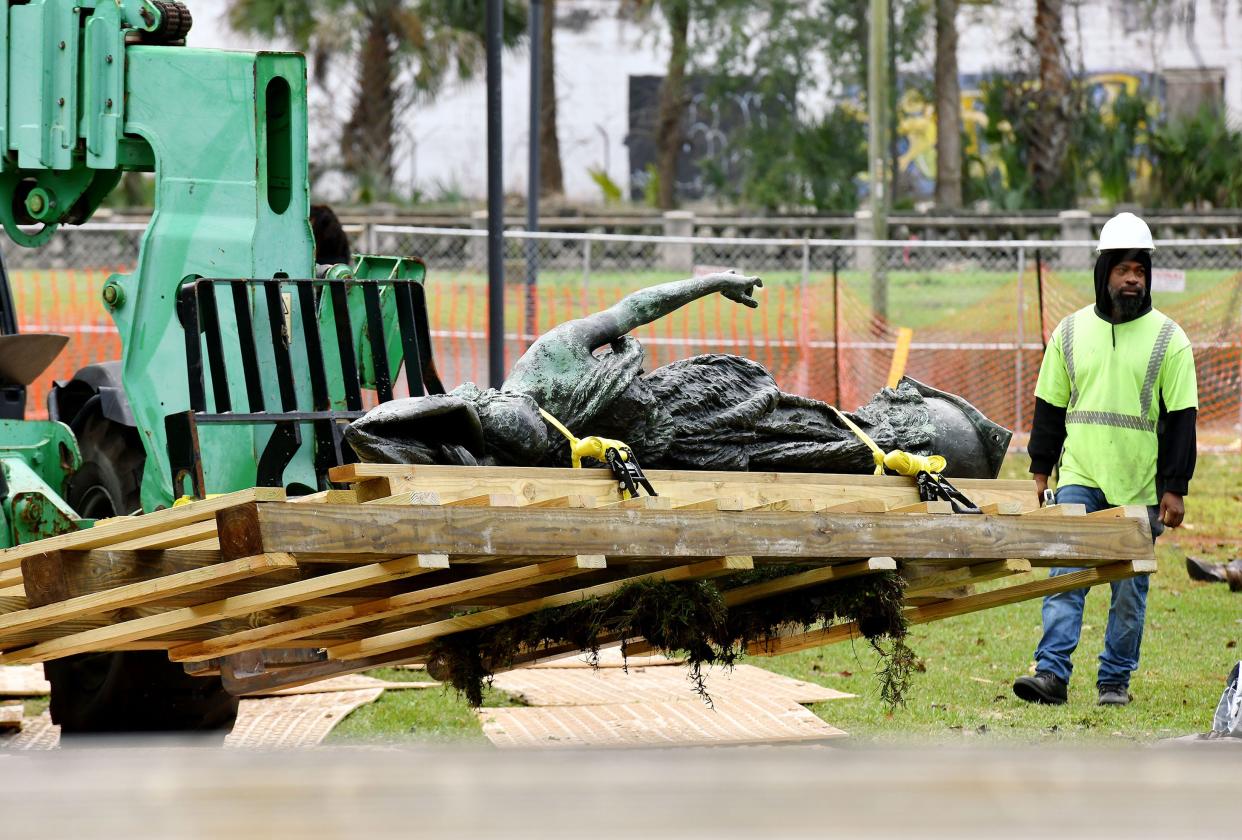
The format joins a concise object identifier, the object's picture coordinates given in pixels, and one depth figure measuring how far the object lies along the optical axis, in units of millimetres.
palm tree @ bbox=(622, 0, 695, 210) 70062
